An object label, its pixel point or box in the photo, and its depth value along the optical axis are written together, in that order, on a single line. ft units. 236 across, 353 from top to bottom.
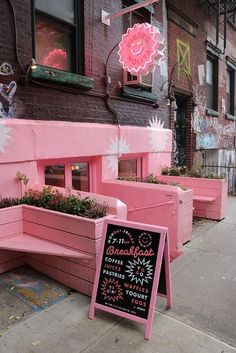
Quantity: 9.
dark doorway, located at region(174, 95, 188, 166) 31.21
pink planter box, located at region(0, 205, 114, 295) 11.16
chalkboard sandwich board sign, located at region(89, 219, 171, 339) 9.65
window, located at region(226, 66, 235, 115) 42.04
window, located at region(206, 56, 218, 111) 36.68
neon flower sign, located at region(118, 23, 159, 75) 16.96
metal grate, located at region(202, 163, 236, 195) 36.50
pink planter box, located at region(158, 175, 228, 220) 22.22
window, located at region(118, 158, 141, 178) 23.29
